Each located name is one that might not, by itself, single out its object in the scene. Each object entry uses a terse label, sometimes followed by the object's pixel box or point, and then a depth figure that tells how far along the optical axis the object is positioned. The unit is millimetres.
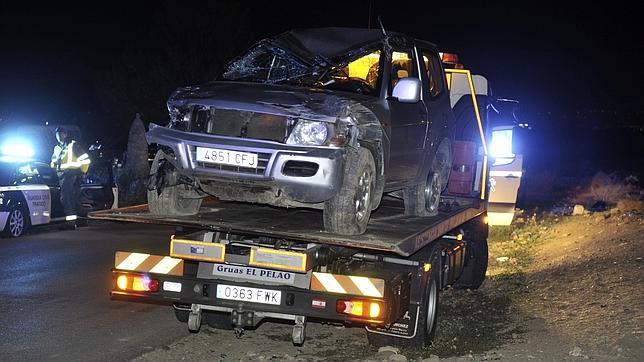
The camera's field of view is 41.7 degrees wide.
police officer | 16391
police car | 14136
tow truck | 6551
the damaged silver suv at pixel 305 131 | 6695
